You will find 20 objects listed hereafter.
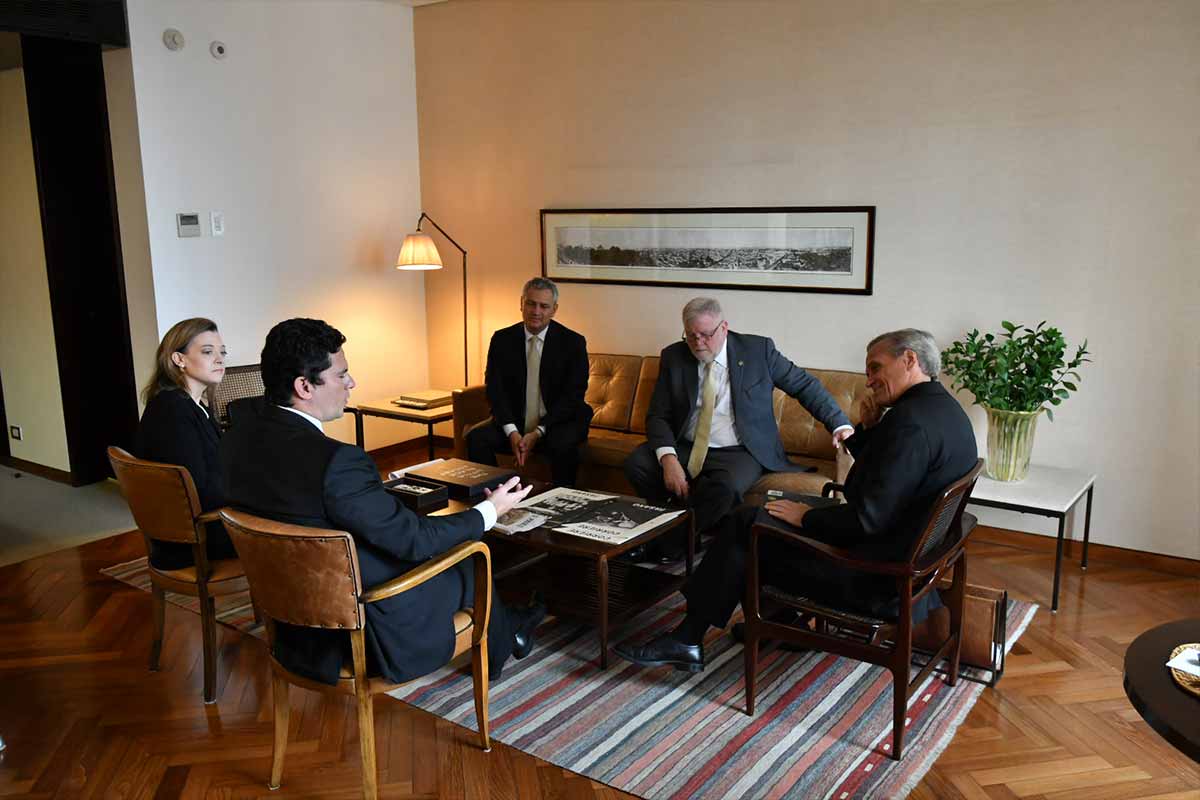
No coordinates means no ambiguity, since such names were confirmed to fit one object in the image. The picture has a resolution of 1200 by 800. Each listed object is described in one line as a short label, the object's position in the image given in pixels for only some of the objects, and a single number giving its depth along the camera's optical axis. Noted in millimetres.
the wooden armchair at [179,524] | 3152
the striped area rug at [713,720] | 2816
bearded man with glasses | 4328
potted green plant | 4211
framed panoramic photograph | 4992
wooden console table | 5688
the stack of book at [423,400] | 5905
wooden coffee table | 3379
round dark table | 1970
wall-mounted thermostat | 5189
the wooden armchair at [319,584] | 2410
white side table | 3975
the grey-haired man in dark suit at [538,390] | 5059
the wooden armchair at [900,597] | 2775
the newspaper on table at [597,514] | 3500
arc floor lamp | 5992
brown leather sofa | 4789
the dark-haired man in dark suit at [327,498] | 2510
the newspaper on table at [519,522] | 3562
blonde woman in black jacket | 3373
